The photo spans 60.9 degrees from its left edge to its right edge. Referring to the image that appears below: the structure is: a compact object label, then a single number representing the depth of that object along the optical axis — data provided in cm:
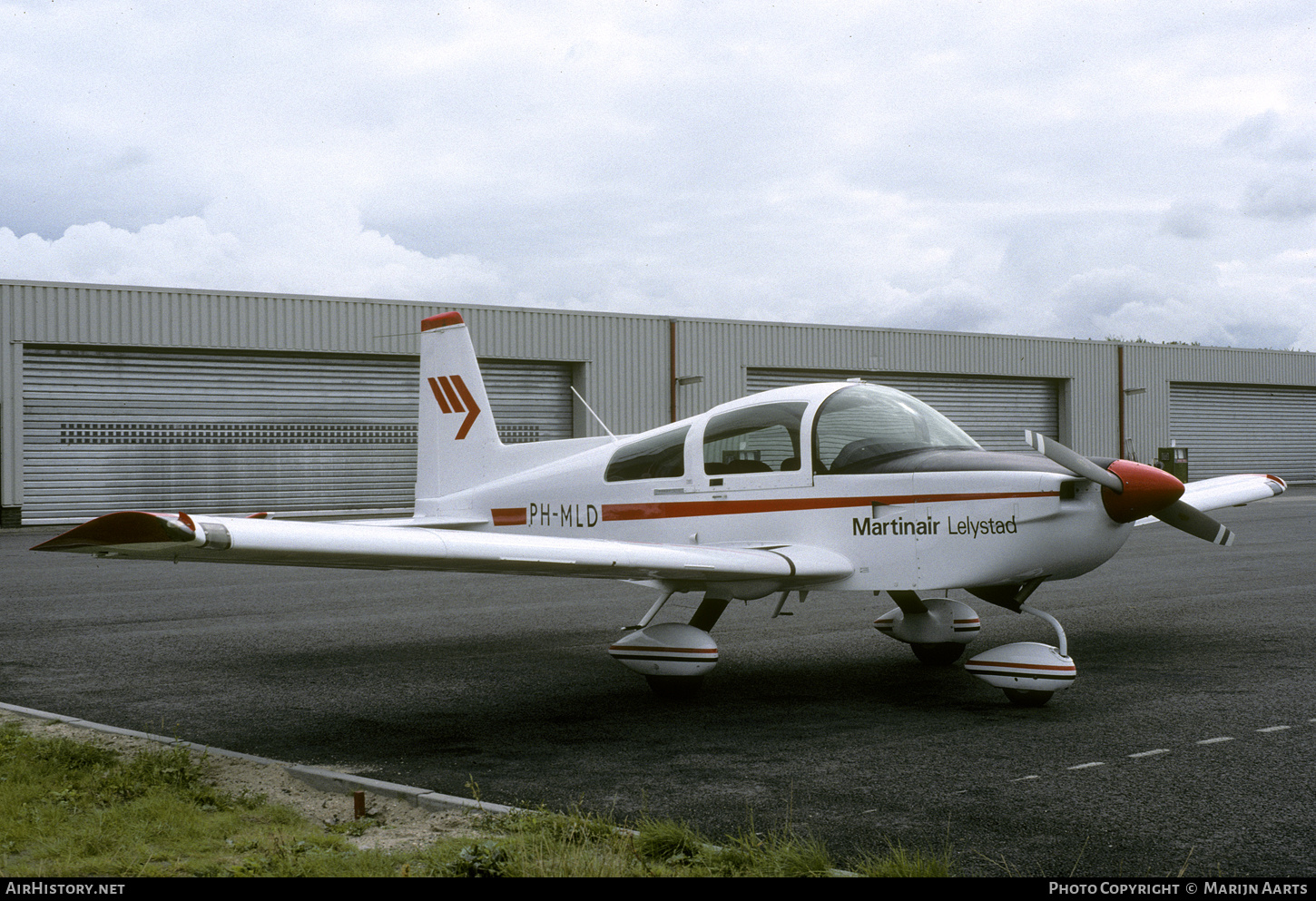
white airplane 646
